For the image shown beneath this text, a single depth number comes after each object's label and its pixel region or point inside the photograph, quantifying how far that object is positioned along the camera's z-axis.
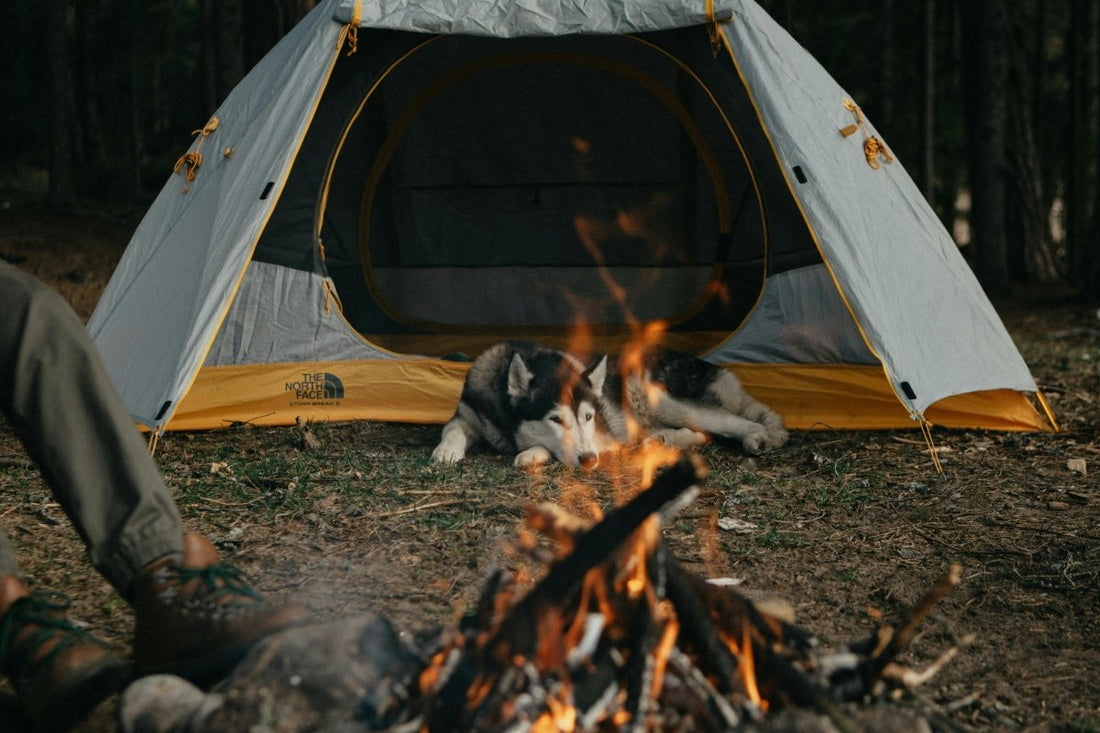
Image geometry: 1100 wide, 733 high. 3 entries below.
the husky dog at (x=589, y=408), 4.59
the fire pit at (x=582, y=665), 1.57
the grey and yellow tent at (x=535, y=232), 4.36
